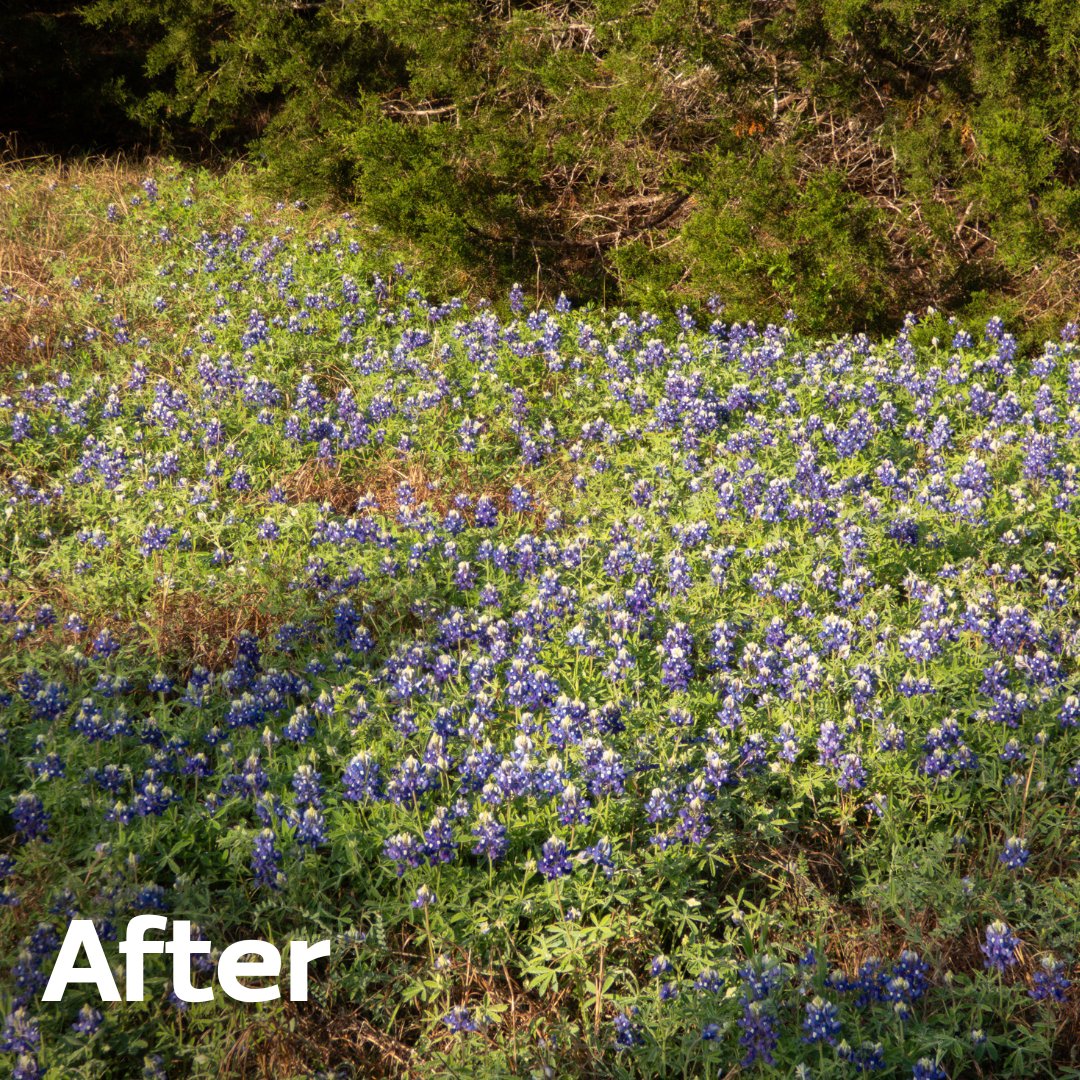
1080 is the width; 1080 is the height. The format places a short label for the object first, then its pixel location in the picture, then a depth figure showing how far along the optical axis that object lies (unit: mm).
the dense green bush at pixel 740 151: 6805
